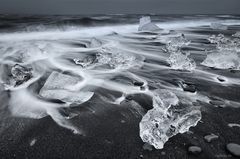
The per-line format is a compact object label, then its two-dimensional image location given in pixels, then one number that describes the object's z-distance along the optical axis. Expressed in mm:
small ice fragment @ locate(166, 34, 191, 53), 4854
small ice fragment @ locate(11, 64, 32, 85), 2985
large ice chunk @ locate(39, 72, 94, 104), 2428
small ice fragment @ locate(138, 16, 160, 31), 7600
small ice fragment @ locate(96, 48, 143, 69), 3654
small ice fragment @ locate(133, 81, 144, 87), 3000
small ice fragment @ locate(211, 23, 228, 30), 7939
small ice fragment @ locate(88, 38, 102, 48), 5281
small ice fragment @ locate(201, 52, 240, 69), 3513
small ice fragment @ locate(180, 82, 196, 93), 2741
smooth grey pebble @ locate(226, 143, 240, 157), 1558
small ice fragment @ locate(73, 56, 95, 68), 3737
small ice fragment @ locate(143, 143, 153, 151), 1660
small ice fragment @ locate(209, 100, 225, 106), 2391
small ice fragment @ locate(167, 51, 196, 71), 3576
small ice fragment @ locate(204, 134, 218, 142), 1767
